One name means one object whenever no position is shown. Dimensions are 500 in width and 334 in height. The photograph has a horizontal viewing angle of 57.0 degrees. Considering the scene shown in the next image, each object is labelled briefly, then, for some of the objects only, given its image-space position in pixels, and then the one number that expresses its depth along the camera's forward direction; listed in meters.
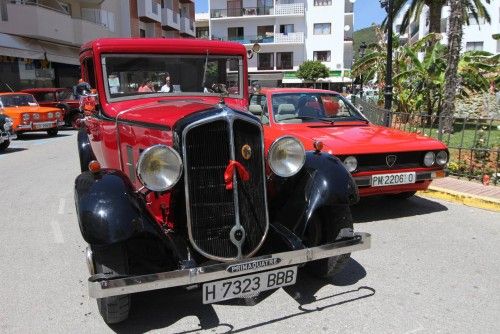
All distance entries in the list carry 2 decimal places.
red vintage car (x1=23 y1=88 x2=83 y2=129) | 19.14
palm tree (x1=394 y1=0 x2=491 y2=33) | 22.38
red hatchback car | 5.38
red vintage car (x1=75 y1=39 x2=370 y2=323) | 3.00
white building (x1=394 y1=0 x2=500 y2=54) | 36.92
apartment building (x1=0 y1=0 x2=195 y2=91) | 21.88
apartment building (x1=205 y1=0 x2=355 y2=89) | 48.16
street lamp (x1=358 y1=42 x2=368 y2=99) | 22.34
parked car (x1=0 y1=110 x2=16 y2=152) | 12.84
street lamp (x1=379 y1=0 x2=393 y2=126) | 11.09
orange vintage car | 15.77
